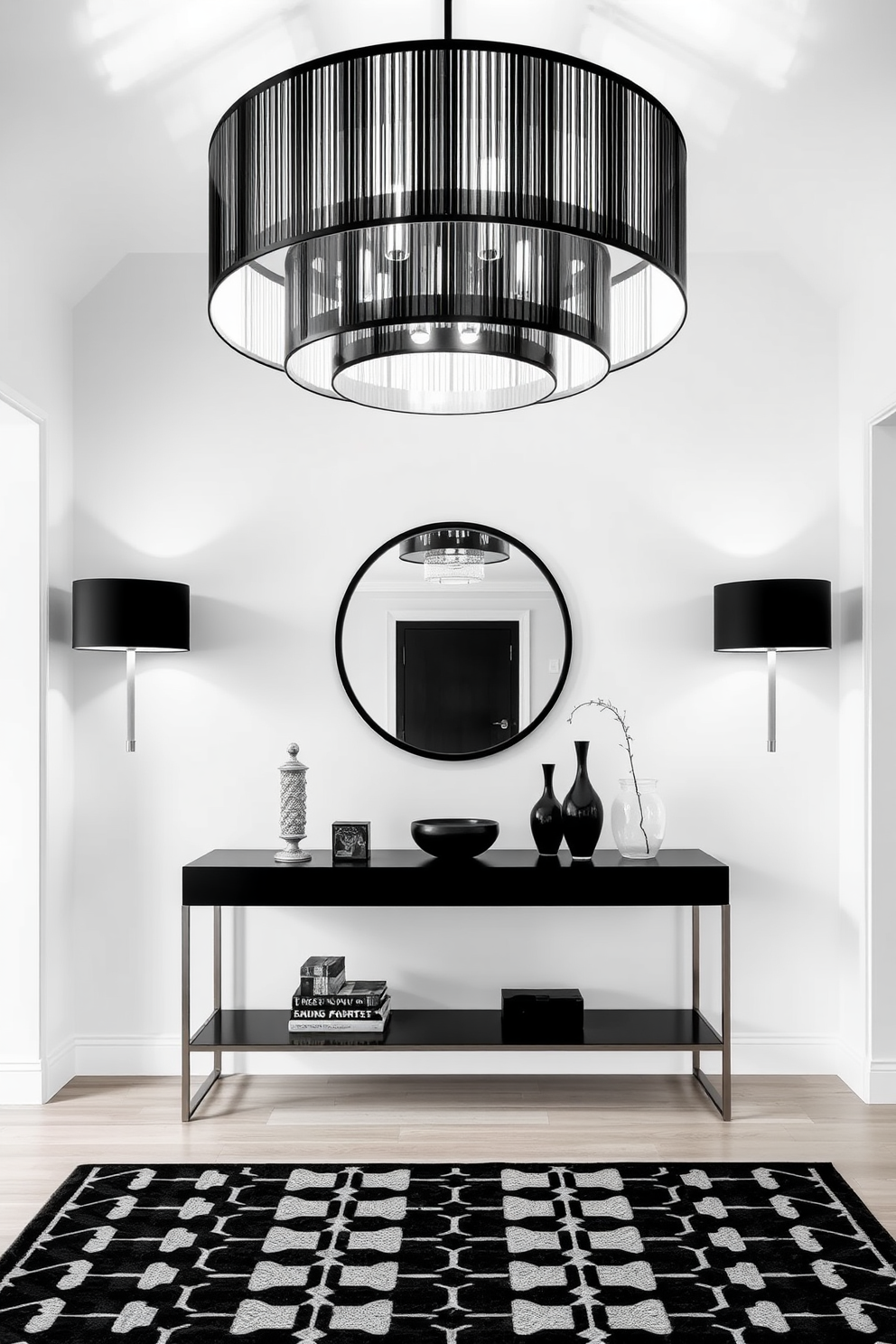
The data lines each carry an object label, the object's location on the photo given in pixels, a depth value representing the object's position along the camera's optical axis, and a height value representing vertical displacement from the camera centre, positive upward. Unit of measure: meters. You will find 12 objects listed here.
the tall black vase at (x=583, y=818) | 3.49 -0.48
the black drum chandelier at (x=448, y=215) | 1.54 +0.72
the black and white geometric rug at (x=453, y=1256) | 2.23 -1.40
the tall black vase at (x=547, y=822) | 3.54 -0.50
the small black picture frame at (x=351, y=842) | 3.51 -0.56
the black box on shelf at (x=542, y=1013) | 3.50 -1.16
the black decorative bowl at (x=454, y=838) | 3.46 -0.54
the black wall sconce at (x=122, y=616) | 3.47 +0.21
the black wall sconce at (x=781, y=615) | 3.45 +0.19
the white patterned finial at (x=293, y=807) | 3.52 -0.44
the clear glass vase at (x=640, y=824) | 3.50 -0.51
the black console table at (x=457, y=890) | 3.33 -0.69
